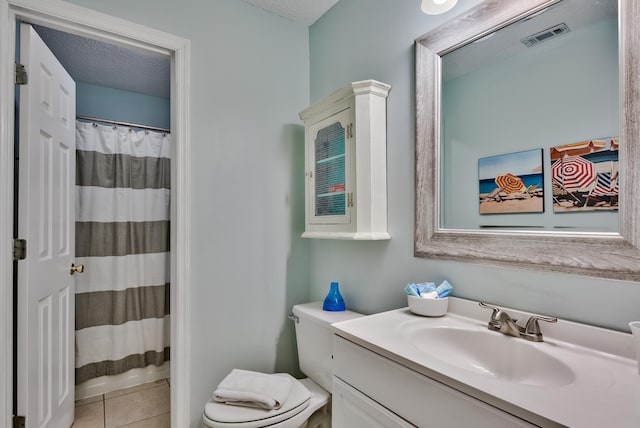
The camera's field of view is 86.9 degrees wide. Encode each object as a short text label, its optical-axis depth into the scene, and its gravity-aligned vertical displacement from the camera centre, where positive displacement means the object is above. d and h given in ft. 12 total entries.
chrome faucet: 3.07 -1.02
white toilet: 4.23 -2.45
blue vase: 5.47 -1.33
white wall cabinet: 4.80 +0.85
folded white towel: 4.39 -2.31
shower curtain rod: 7.48 +2.30
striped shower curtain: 7.53 -0.65
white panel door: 4.61 -0.24
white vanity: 2.05 -1.15
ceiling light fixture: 4.03 +2.57
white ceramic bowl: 3.84 -1.00
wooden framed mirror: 2.76 +0.28
